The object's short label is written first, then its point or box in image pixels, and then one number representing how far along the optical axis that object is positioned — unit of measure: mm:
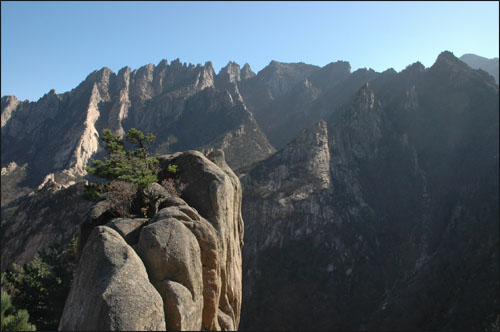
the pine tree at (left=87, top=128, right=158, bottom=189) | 17688
